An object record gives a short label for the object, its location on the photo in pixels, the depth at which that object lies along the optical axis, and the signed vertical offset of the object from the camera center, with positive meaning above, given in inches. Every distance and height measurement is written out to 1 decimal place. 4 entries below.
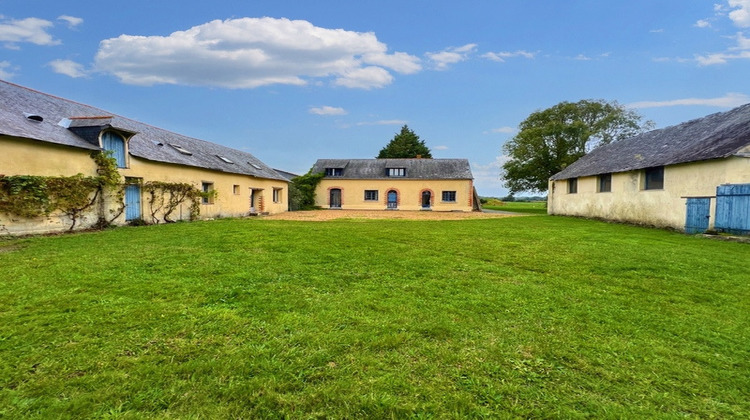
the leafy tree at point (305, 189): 1199.6 +37.6
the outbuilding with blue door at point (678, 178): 448.8 +35.9
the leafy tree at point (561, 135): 1348.4 +260.9
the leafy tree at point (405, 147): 1990.2 +315.2
